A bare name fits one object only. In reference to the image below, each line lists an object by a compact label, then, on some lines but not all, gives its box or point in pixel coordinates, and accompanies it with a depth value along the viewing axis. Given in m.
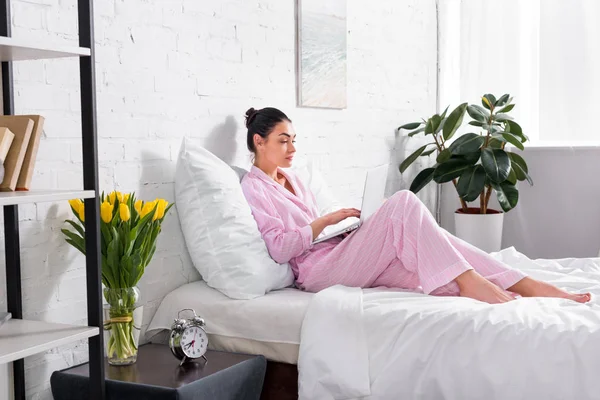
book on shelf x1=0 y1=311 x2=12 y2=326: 2.05
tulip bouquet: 2.34
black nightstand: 2.16
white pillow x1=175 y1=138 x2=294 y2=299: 2.74
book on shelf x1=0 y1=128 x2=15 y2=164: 1.88
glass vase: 2.37
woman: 2.68
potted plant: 4.39
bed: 2.15
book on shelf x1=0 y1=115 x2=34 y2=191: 1.91
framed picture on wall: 3.65
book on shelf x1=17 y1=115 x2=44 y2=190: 1.94
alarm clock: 2.37
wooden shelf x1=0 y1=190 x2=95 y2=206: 1.79
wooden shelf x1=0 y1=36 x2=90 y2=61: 1.81
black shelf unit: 2.00
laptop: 2.80
